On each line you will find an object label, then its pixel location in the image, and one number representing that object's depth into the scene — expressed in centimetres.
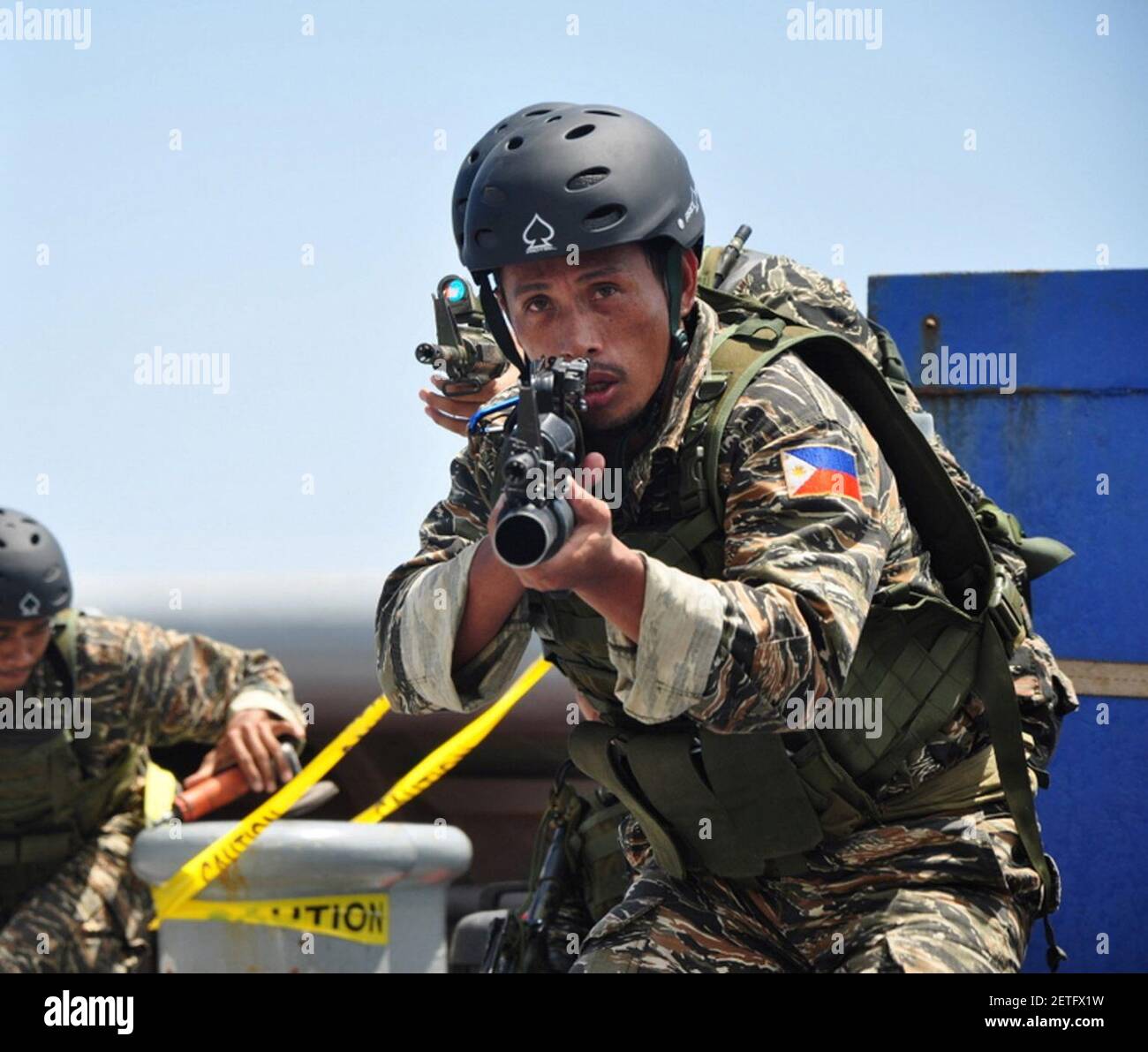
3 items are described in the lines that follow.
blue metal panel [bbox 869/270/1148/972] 505
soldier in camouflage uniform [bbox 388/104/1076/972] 283
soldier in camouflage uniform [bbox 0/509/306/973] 682
